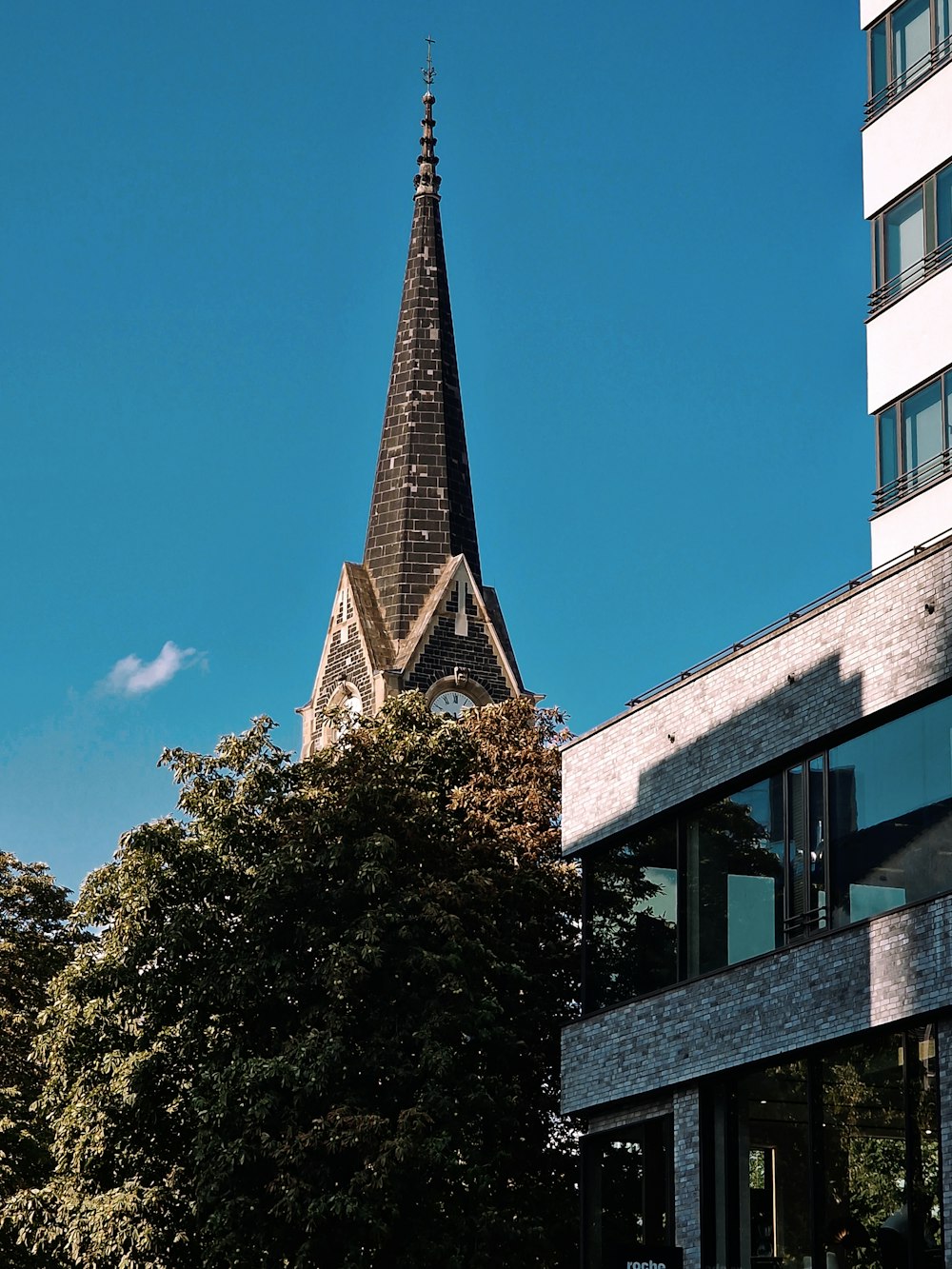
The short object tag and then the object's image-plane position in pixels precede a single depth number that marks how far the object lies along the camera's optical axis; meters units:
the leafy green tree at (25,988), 39.72
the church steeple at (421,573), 70.69
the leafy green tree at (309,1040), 30.52
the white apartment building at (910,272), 29.09
